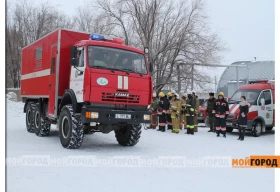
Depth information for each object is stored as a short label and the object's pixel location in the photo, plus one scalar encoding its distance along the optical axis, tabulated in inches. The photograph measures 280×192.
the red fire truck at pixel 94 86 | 333.4
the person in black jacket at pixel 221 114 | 502.9
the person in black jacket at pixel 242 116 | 478.6
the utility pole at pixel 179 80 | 930.7
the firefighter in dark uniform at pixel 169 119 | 575.2
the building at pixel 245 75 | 970.1
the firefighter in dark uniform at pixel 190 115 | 530.3
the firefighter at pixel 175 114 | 539.5
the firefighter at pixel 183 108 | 559.1
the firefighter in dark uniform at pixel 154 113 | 600.4
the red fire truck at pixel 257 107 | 535.5
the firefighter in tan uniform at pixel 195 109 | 548.1
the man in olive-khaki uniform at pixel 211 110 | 564.7
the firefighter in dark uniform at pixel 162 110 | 558.3
